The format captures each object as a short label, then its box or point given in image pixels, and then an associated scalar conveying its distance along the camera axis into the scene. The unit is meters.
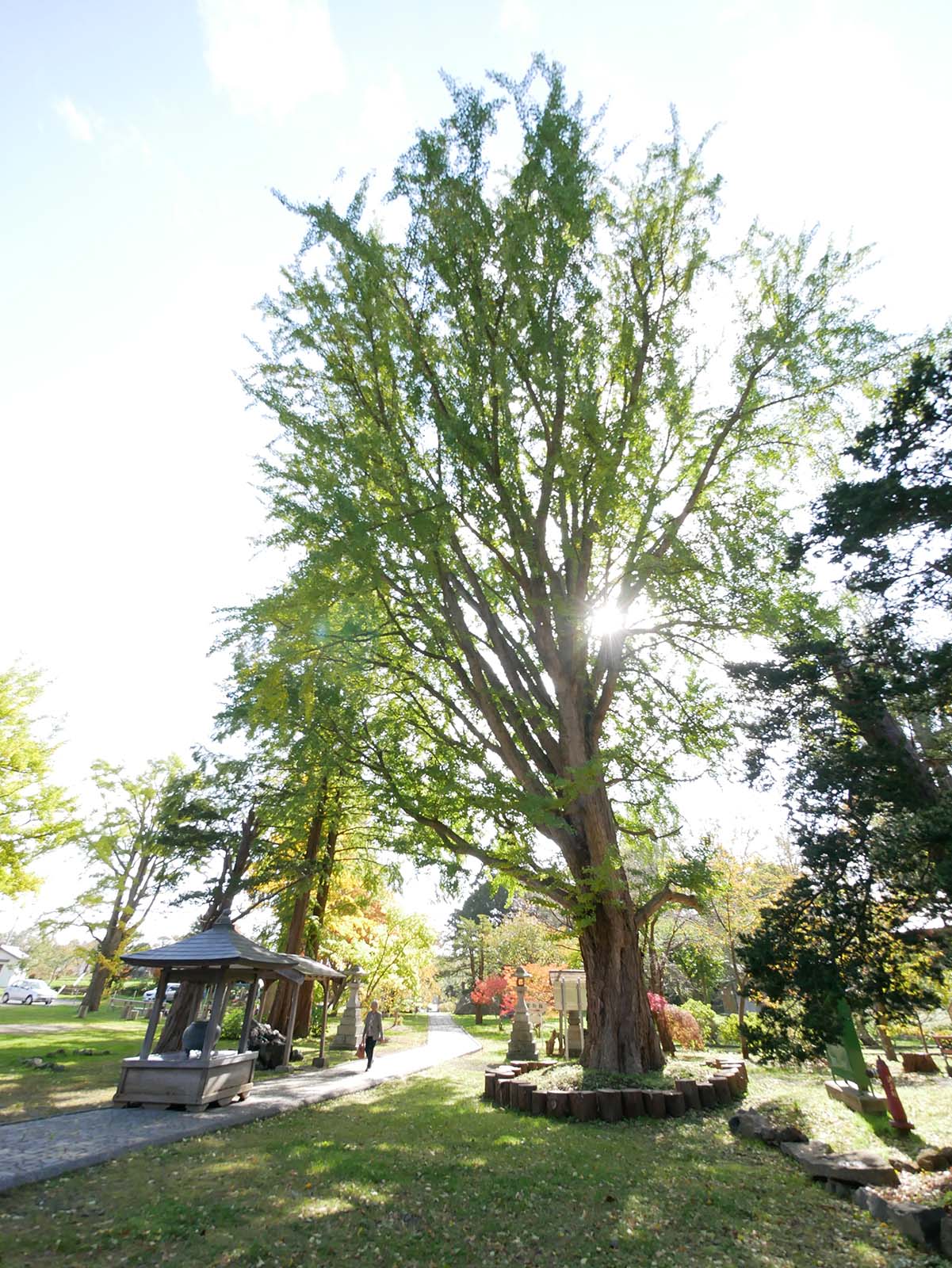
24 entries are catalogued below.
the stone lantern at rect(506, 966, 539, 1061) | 16.83
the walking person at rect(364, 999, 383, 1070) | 15.20
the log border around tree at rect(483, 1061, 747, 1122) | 8.66
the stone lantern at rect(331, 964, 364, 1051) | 20.92
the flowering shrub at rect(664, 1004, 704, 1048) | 18.42
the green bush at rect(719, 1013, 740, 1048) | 20.61
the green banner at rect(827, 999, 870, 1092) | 8.30
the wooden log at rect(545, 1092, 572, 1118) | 8.91
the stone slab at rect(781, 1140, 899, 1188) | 5.68
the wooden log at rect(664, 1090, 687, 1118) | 8.90
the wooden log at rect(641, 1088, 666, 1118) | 8.76
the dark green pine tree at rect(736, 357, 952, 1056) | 5.71
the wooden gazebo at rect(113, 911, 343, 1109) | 9.54
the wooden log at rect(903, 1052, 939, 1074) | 14.70
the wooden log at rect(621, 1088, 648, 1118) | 8.69
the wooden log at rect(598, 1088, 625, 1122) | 8.55
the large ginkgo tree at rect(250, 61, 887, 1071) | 8.87
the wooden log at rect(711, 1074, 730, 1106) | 9.84
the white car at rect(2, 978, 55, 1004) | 38.56
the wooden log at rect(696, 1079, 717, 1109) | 9.46
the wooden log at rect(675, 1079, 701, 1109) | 9.30
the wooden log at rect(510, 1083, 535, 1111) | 9.32
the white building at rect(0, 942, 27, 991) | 38.04
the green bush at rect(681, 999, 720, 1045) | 22.06
